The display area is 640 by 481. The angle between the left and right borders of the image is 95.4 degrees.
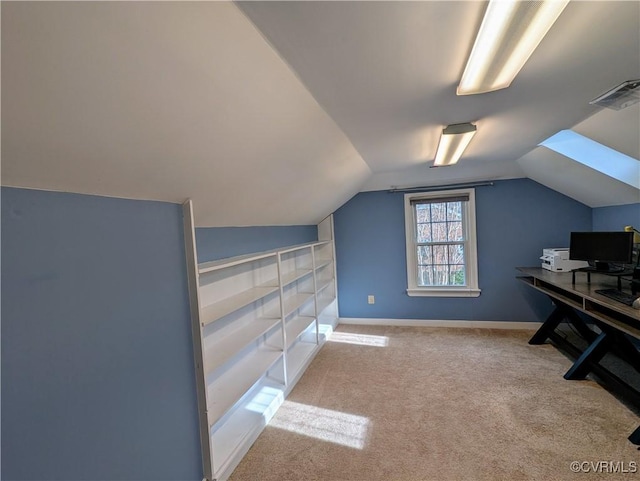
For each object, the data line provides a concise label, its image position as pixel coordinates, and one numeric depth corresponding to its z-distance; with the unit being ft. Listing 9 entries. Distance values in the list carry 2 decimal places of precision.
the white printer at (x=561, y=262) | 10.71
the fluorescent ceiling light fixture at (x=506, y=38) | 3.15
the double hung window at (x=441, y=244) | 13.35
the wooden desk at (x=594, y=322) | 6.85
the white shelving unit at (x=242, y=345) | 5.54
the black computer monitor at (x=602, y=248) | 8.01
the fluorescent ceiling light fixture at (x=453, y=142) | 7.12
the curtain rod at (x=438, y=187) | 12.90
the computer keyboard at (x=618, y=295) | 6.57
